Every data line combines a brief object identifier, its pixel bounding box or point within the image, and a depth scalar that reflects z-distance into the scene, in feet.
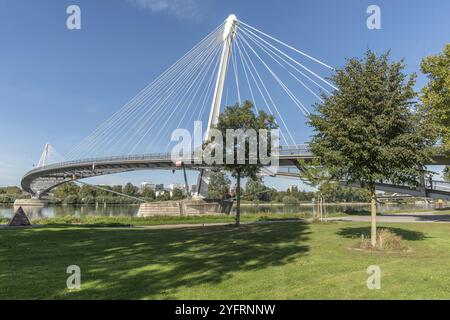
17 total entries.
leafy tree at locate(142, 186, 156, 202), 404.36
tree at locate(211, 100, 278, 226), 74.08
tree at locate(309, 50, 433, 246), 40.81
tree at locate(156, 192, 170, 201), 368.89
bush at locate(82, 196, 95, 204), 397.47
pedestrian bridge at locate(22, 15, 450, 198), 138.51
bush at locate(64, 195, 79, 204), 380.78
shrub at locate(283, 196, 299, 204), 399.65
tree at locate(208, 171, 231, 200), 268.25
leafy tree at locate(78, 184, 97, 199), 414.23
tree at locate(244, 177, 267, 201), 279.51
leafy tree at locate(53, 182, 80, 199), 417.94
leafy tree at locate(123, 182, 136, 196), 446.93
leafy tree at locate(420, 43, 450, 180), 81.61
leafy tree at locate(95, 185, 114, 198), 441.68
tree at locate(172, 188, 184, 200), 364.07
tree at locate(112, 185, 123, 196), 490.73
